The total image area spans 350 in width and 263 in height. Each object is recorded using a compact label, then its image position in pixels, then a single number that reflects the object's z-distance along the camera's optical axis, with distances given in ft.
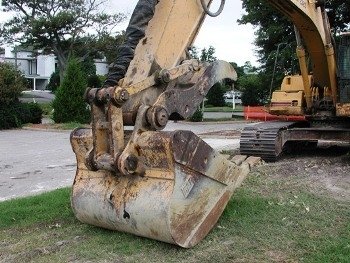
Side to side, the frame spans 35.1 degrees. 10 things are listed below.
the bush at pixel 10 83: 78.07
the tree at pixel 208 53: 144.11
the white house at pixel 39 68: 230.27
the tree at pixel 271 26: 85.15
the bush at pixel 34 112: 83.25
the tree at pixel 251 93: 109.81
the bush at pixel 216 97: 138.41
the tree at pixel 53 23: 139.23
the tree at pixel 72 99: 75.51
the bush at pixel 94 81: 102.82
